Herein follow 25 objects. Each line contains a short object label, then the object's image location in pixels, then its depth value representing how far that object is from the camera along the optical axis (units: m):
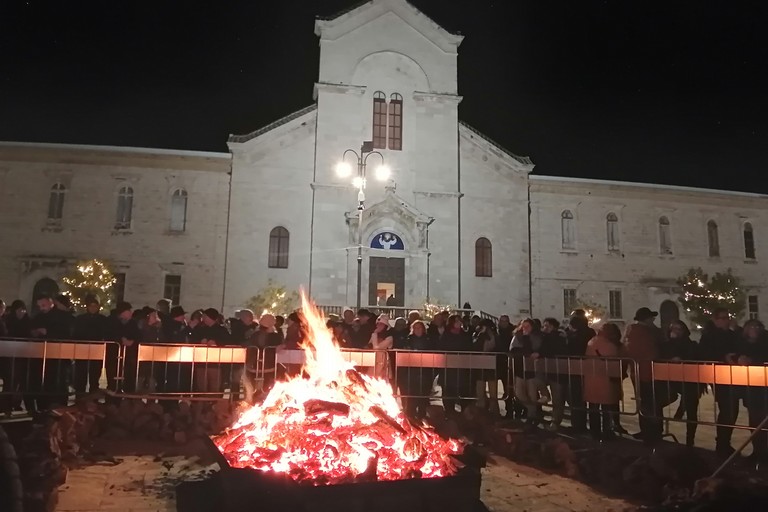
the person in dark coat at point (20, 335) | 9.44
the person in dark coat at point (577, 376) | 9.66
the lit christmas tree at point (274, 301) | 25.84
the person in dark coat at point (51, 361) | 9.48
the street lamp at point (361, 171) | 19.36
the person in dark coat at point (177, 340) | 9.98
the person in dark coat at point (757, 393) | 7.77
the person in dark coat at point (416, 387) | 10.27
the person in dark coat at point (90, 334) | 10.04
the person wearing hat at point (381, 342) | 9.99
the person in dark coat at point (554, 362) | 9.77
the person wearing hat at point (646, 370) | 8.61
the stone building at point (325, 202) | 27.58
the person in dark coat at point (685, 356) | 8.84
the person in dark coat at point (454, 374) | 10.53
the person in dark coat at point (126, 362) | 9.85
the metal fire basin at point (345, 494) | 4.68
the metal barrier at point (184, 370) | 9.66
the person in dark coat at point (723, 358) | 8.11
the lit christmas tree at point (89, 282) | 25.47
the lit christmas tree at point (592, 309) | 30.00
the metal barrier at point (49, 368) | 9.01
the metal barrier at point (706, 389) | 7.60
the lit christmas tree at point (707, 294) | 31.33
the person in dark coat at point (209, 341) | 10.04
